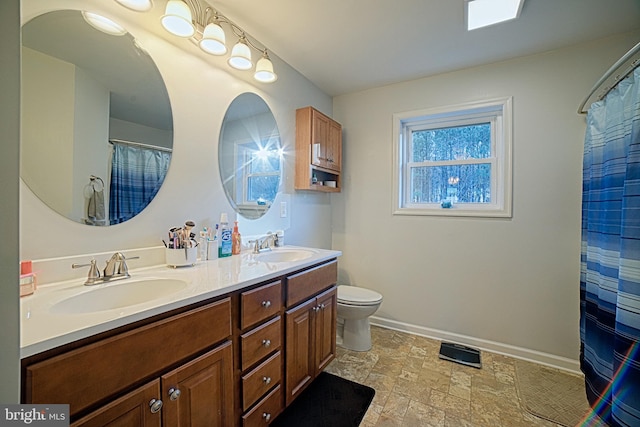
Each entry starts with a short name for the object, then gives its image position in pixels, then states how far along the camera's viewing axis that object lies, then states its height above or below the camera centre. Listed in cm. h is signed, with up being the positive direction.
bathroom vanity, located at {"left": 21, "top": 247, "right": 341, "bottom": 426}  67 -44
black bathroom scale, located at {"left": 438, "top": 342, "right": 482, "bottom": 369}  203 -114
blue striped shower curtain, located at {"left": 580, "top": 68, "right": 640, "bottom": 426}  113 -23
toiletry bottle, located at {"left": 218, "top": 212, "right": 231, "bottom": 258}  160 -18
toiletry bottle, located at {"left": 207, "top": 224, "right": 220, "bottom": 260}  151 -21
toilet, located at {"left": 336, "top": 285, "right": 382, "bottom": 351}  206 -82
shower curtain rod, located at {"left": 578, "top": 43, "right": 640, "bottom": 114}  120 +70
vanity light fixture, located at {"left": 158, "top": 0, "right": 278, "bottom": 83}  124 +89
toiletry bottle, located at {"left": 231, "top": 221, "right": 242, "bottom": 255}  168 -21
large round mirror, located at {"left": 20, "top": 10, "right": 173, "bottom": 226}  99 +37
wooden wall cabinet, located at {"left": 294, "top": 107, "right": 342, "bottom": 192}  223 +53
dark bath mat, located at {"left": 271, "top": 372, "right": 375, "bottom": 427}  144 -113
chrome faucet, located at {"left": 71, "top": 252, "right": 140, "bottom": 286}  106 -25
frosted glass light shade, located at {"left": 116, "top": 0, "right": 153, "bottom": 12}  113 +86
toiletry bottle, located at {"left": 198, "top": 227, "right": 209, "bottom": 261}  149 -20
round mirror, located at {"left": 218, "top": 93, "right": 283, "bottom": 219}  173 +37
